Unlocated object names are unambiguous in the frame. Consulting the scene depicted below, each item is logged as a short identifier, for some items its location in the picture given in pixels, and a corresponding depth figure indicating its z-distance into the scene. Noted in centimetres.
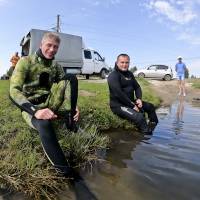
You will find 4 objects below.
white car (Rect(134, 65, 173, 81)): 1692
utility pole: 2913
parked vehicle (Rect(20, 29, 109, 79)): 1456
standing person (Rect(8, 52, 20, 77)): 1105
